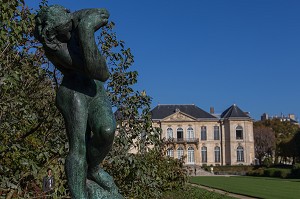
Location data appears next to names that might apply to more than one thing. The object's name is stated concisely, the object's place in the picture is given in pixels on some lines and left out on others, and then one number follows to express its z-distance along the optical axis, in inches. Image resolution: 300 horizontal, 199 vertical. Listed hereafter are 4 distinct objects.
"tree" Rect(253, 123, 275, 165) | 2512.3
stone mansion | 2571.4
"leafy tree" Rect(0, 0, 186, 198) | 203.1
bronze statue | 109.5
